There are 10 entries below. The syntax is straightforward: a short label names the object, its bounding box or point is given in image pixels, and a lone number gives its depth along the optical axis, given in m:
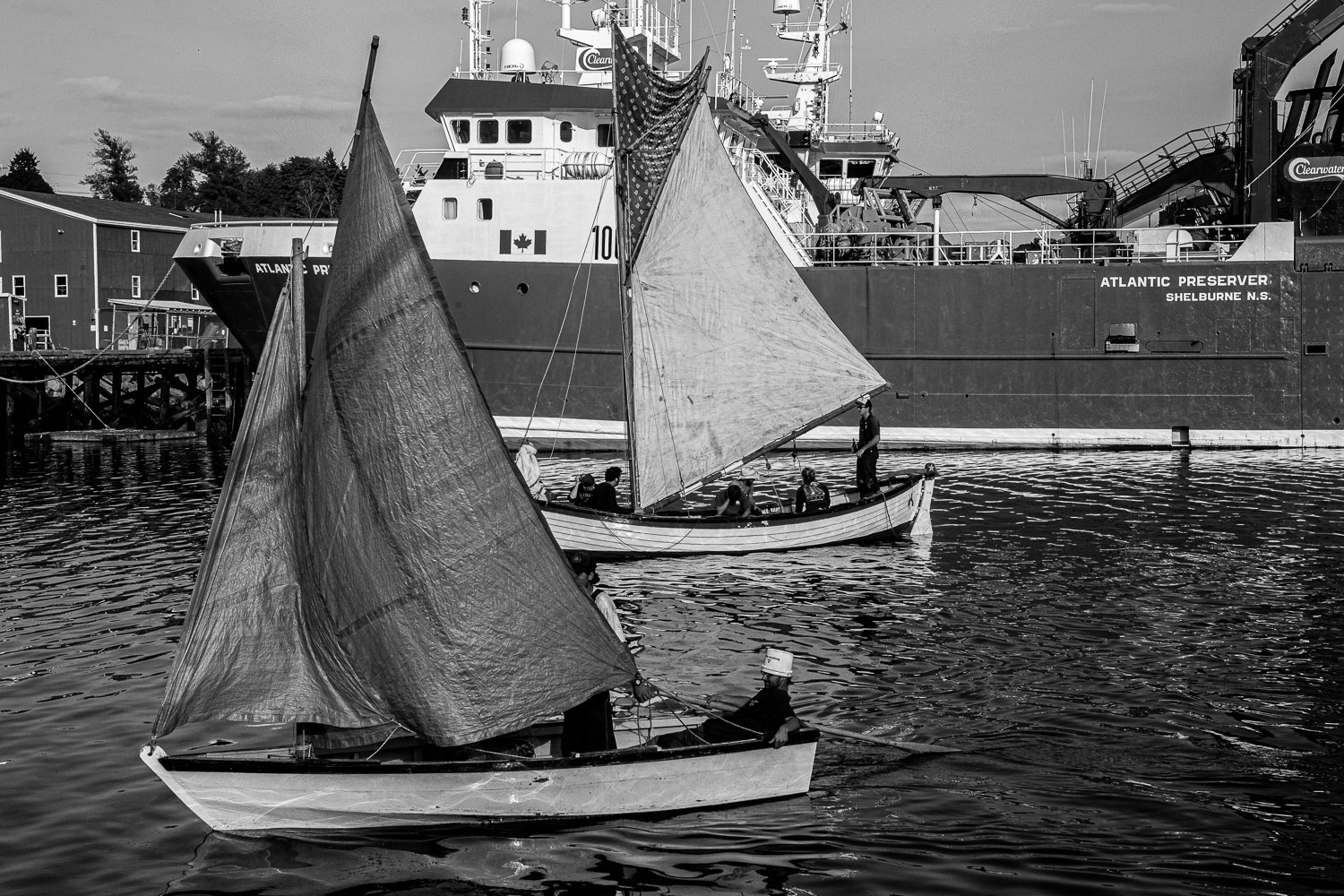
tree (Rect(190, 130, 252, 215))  95.44
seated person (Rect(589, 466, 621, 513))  20.44
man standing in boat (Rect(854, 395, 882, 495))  22.38
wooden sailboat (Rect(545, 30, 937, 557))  19.92
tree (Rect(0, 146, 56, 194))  85.94
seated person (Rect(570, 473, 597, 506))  20.78
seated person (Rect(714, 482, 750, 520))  21.50
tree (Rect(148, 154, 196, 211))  100.44
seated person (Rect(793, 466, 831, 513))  21.83
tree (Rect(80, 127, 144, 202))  101.56
